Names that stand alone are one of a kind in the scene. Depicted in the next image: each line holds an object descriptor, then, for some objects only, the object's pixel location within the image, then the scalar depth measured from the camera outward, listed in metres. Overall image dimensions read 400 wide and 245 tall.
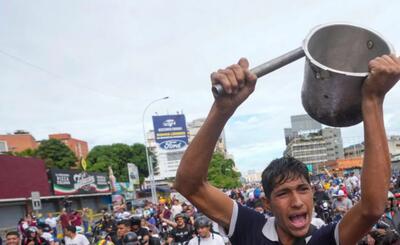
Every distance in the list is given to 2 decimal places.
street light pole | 32.59
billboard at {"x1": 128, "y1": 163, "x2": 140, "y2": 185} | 49.92
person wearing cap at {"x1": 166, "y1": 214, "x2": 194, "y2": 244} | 10.13
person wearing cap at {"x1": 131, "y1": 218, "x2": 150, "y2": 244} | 7.87
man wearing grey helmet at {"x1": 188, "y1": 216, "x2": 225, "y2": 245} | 7.54
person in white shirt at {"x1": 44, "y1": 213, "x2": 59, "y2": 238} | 18.22
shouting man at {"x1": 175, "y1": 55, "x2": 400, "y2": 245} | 1.70
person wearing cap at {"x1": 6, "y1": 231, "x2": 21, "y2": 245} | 8.09
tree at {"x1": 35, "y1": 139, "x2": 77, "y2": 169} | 68.12
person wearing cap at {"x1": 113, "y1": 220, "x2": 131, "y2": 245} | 8.26
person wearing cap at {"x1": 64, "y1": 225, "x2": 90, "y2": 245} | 9.15
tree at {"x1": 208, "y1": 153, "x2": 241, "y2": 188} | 78.26
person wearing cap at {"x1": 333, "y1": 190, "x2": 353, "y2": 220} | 11.36
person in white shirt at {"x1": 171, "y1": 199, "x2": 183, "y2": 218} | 16.70
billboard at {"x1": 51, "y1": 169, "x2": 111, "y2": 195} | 33.50
